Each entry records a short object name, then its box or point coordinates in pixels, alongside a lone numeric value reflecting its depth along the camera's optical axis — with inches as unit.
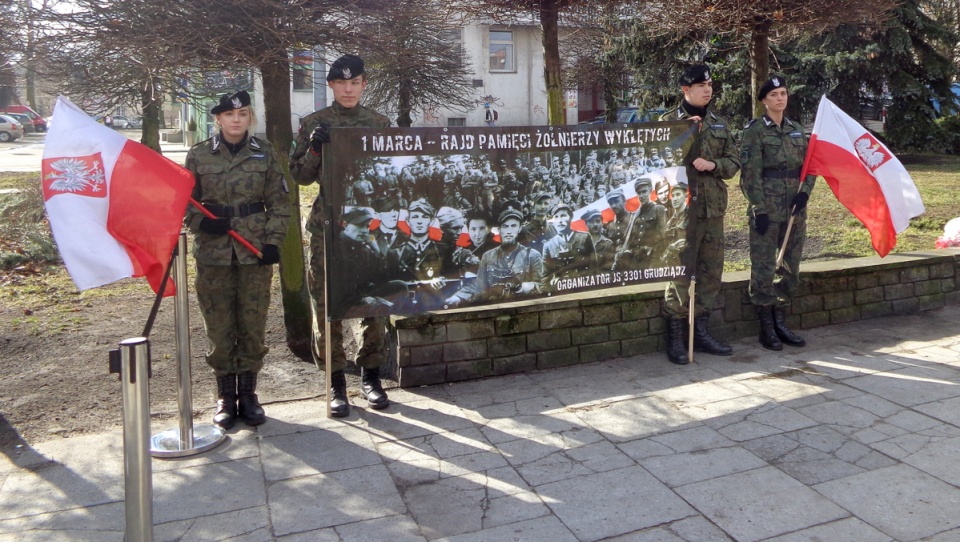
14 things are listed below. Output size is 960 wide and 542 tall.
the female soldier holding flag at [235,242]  180.5
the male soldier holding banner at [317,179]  187.0
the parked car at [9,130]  1626.5
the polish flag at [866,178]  231.5
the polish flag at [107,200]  146.6
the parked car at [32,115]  1862.7
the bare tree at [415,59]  214.2
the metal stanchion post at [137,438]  111.7
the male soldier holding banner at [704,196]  223.6
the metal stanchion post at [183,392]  169.0
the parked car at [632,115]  917.8
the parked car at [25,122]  1765.5
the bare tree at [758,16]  296.8
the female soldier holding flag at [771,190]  231.1
